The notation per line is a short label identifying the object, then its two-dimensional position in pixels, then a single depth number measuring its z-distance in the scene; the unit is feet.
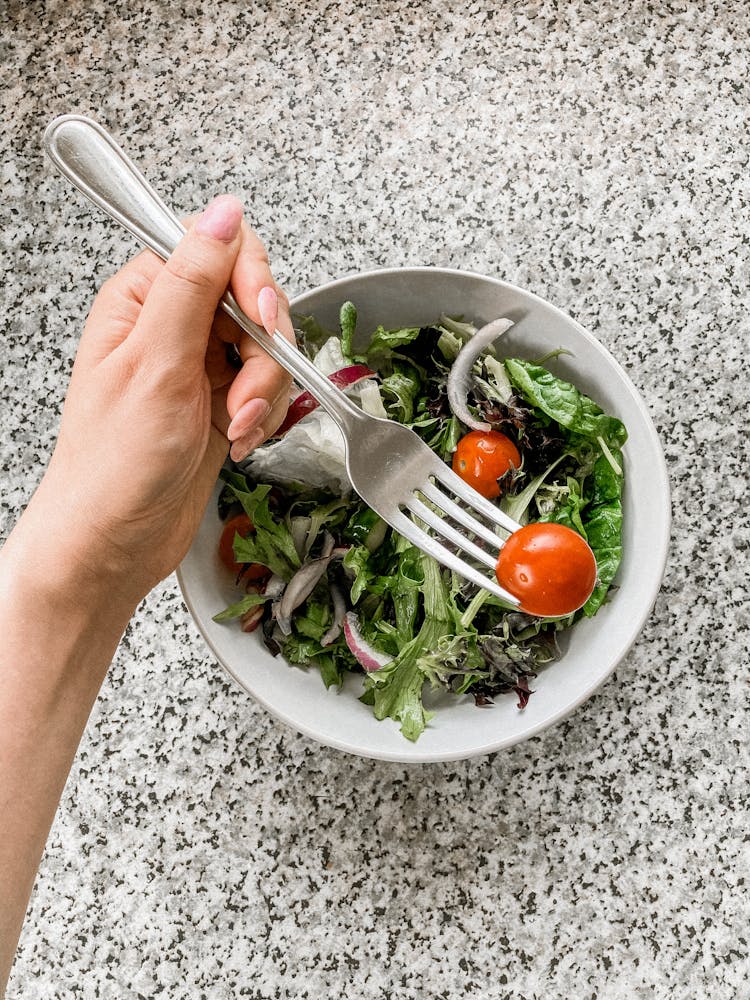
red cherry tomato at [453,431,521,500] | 1.19
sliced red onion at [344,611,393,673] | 1.20
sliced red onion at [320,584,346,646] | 1.22
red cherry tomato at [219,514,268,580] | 1.22
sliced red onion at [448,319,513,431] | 1.19
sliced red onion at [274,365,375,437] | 1.22
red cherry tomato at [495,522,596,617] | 1.09
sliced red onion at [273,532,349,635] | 1.20
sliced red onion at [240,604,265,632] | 1.21
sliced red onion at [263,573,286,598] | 1.21
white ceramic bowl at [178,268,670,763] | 1.16
